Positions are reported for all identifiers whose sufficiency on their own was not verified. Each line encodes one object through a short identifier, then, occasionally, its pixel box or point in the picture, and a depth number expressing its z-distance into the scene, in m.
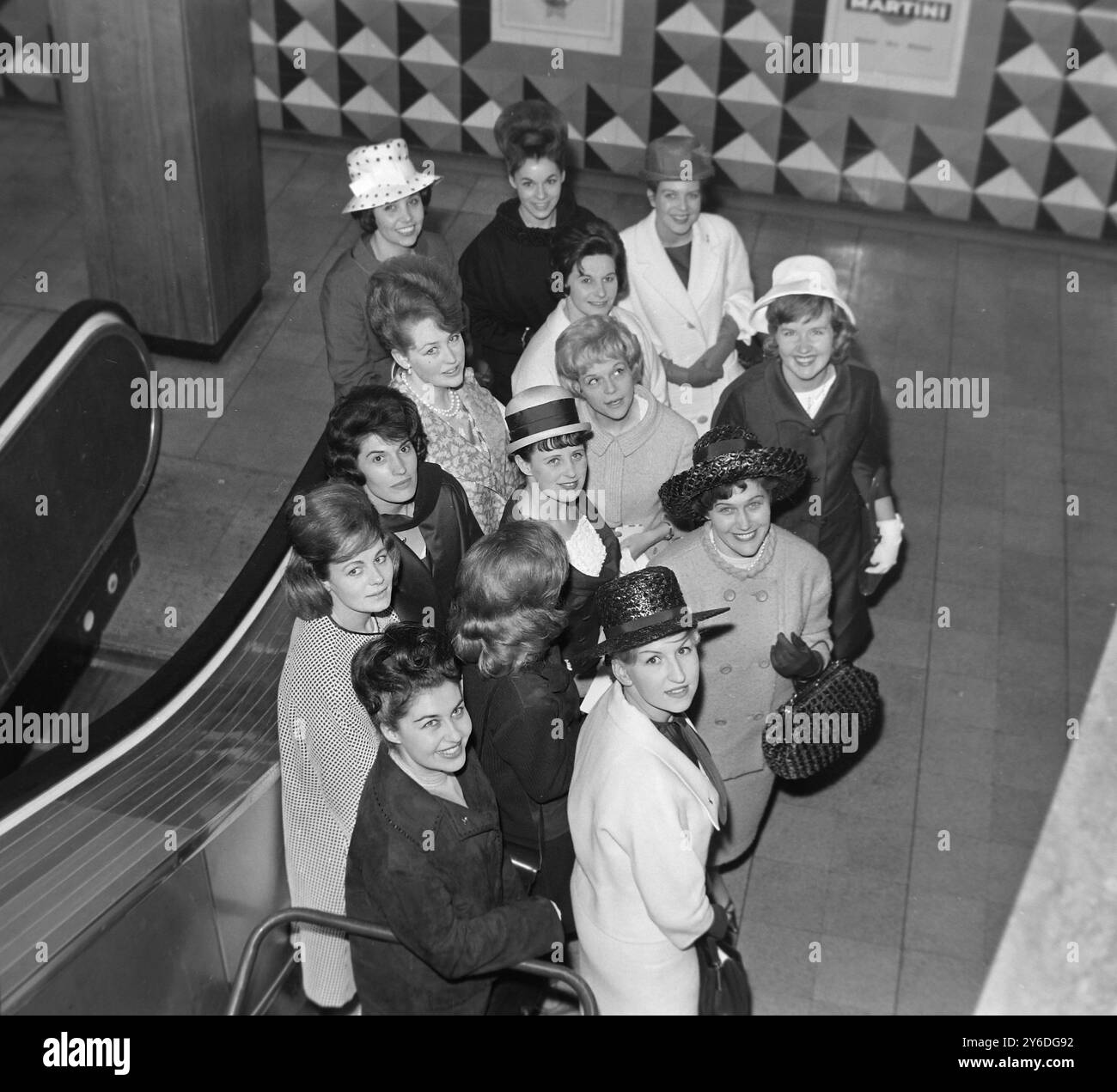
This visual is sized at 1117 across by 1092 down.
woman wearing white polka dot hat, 4.93
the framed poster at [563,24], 8.23
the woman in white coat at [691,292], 5.27
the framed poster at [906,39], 7.85
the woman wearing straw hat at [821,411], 4.42
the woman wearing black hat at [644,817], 3.23
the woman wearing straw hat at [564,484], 4.10
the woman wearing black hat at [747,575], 3.93
